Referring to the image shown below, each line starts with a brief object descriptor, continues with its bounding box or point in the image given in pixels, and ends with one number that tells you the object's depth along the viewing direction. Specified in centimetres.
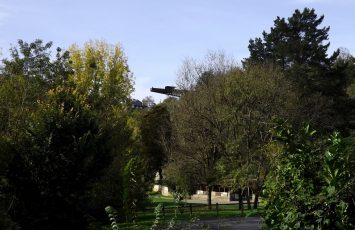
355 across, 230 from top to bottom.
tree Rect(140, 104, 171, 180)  6118
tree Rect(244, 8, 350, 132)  4528
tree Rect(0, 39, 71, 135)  2241
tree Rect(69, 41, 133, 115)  3794
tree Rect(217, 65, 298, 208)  3769
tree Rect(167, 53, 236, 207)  3953
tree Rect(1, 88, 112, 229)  1712
